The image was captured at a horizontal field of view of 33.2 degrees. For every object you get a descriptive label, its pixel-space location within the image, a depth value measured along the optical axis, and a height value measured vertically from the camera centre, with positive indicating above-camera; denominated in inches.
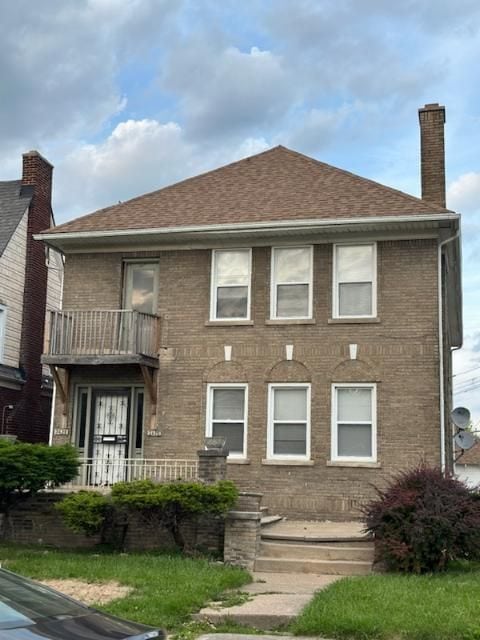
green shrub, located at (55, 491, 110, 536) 520.4 -38.8
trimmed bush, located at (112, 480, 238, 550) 505.0 -28.9
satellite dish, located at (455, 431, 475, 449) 707.4 +18.9
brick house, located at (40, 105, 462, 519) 631.2 +99.1
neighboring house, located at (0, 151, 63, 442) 848.3 +167.5
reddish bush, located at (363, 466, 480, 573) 451.5 -36.2
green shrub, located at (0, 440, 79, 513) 533.0 -12.7
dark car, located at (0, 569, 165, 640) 150.9 -33.4
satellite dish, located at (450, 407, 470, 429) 684.7 +37.8
